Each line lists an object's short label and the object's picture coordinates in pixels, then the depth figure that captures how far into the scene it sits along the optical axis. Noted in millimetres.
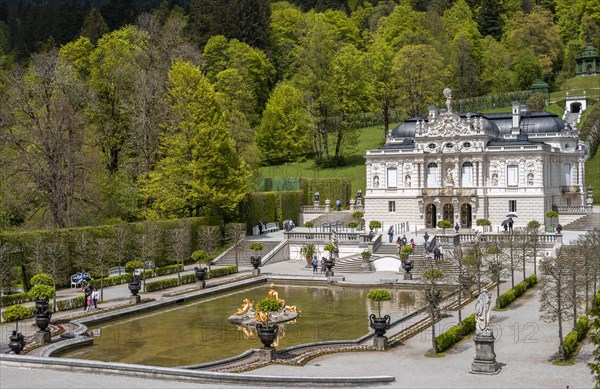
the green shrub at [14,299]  40031
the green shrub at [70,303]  39438
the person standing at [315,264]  52750
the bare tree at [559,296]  27891
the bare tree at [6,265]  39844
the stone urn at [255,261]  51625
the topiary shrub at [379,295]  32312
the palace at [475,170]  64812
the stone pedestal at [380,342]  29938
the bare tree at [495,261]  38219
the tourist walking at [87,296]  39125
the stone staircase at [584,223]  64762
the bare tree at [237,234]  57125
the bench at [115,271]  49569
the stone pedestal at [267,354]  27781
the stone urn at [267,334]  27906
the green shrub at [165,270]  50844
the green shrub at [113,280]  46388
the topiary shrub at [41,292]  34281
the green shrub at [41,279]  36844
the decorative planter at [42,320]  31781
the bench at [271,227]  69500
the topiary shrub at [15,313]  32375
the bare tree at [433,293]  29577
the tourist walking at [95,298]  39203
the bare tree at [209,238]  54150
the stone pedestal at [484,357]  25656
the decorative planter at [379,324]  29875
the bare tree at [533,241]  45500
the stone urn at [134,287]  40906
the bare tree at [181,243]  50978
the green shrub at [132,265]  45188
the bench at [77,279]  46688
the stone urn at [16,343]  28969
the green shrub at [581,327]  29783
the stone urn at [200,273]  46125
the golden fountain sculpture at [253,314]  36094
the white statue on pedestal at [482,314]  26319
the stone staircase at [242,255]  57875
